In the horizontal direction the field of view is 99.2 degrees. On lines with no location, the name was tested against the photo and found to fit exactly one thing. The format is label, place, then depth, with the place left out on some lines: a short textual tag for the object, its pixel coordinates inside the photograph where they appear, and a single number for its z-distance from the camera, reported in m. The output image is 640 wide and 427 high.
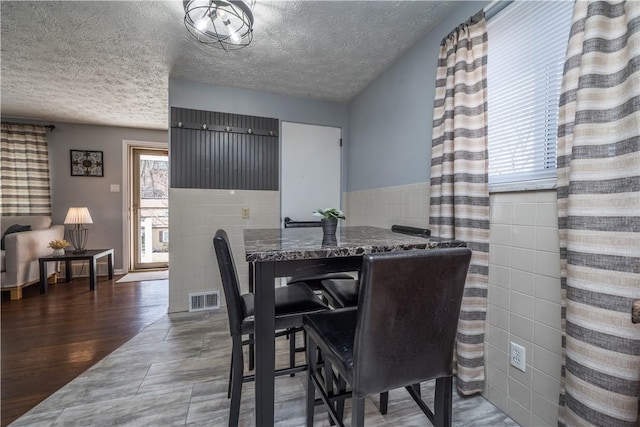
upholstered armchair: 3.15
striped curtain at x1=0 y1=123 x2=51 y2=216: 3.85
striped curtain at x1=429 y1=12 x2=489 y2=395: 1.50
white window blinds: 1.26
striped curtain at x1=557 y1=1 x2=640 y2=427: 0.90
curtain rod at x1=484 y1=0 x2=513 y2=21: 1.42
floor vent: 2.87
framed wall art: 4.27
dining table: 0.94
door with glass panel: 4.73
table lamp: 3.88
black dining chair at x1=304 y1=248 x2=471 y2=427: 0.77
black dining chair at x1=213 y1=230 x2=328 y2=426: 1.12
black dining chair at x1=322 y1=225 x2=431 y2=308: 1.48
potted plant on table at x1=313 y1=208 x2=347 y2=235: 1.33
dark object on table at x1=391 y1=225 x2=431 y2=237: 1.92
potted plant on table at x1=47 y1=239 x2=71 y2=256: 3.58
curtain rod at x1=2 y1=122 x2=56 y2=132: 3.89
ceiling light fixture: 1.54
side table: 3.43
